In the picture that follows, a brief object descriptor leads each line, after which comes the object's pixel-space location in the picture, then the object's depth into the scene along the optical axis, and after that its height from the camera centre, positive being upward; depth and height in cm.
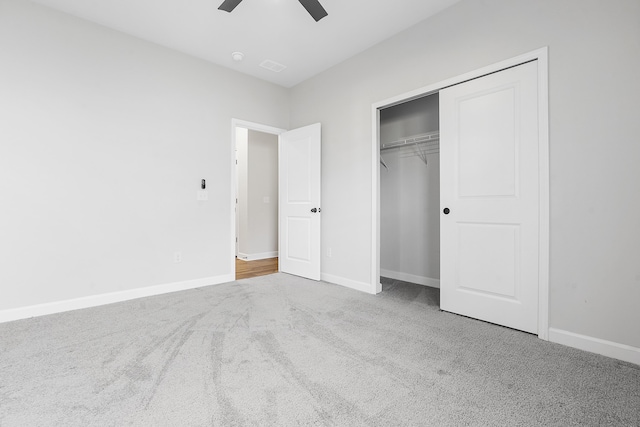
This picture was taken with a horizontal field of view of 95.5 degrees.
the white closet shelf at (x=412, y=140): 356 +91
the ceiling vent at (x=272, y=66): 373 +191
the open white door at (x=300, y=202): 393 +13
